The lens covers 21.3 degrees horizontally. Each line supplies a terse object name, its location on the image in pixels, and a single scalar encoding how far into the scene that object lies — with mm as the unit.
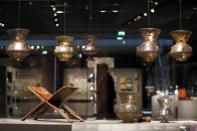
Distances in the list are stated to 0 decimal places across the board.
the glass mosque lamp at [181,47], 7223
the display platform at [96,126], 6496
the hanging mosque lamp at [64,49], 7786
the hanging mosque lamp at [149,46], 6996
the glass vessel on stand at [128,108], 6836
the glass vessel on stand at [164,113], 6965
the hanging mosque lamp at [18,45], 7320
